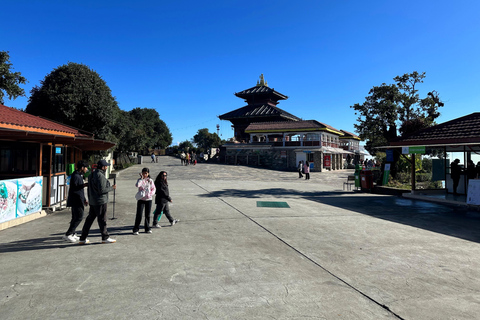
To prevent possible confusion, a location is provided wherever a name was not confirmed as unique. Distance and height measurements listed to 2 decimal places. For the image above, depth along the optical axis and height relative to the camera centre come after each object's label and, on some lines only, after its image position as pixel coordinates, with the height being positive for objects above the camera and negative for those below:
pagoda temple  49.28 +9.53
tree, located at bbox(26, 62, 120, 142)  17.09 +3.82
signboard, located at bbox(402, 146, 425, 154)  13.13 +0.80
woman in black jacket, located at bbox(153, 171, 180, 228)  7.35 -0.81
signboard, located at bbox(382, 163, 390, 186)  16.41 -0.40
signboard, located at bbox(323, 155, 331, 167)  36.74 +0.65
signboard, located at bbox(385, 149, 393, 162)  17.14 +0.76
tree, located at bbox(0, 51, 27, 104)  16.50 +4.77
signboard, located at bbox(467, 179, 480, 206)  10.37 -0.87
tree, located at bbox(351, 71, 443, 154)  22.19 +4.62
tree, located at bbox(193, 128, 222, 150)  83.26 +7.82
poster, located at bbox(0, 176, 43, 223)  7.25 -0.95
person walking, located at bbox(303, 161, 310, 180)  25.17 -0.49
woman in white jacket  6.74 -0.75
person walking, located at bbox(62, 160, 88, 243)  6.02 -0.82
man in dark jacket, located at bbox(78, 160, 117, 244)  5.84 -0.72
